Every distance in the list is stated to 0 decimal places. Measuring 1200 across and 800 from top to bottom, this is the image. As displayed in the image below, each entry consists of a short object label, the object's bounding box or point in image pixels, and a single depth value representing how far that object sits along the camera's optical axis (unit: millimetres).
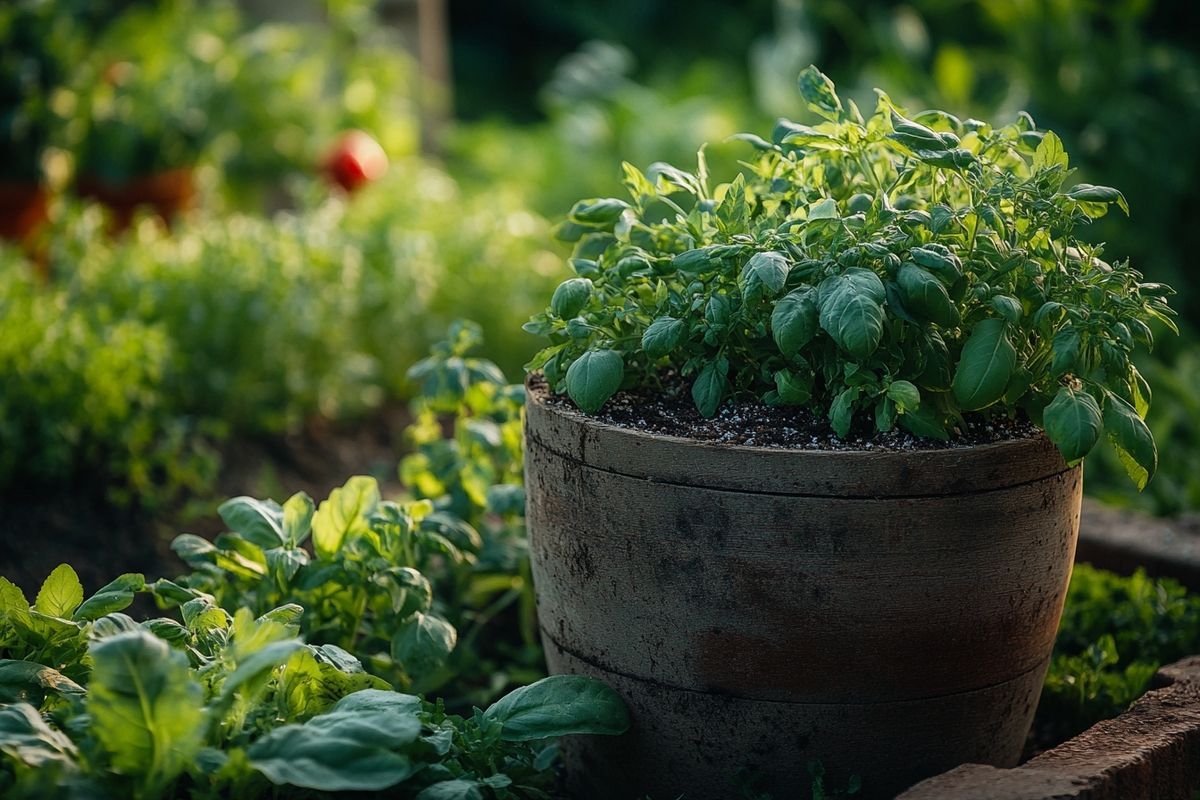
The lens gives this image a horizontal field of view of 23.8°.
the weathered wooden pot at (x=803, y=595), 1778
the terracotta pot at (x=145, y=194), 3659
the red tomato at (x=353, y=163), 4504
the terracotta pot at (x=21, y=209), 3371
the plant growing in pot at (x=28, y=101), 3330
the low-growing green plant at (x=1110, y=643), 2015
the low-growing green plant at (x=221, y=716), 1670
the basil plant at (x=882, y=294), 1770
